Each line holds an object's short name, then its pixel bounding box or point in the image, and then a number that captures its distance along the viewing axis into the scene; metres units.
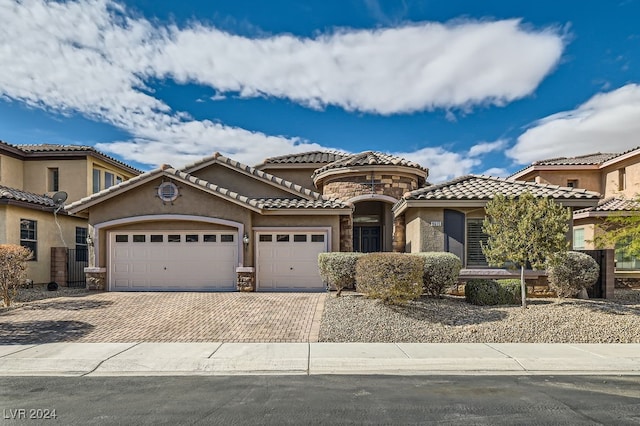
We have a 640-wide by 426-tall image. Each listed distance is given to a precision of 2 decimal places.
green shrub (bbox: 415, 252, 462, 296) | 12.06
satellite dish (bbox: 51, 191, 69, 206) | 18.00
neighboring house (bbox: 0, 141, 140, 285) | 15.84
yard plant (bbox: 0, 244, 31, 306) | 12.23
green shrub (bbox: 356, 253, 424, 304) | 10.53
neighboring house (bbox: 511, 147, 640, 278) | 17.70
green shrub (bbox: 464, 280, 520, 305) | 11.77
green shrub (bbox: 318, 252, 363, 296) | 12.66
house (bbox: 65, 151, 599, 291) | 14.88
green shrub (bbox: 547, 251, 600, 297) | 12.28
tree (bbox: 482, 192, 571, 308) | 10.80
